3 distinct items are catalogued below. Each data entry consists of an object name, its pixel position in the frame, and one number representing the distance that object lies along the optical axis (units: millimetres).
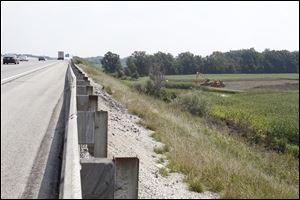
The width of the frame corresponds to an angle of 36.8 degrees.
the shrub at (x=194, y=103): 34744
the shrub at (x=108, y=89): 22516
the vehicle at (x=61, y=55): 116956
